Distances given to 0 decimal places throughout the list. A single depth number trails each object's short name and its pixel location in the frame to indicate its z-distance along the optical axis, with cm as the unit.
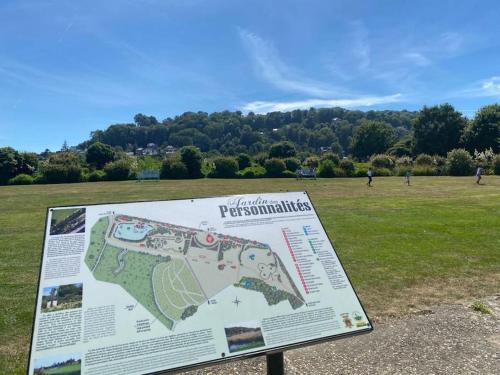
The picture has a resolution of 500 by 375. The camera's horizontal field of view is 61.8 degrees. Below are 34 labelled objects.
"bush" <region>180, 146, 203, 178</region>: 5503
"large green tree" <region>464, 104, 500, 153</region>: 6303
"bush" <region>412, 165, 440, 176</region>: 5047
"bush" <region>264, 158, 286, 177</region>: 5371
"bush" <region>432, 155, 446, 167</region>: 5269
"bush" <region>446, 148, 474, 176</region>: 4888
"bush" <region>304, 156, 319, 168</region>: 5798
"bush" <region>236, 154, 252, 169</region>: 5947
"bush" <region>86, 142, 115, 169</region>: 6269
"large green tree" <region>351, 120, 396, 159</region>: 8912
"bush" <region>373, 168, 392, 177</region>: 5250
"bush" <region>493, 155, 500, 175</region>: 4847
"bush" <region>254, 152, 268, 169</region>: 6260
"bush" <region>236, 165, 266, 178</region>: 5294
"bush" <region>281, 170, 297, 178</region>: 5294
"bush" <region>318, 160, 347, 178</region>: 5128
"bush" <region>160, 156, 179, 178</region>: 5359
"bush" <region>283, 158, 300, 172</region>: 5602
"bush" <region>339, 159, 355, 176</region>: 5184
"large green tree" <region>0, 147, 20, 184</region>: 4934
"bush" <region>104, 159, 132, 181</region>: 5269
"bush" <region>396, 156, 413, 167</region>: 5652
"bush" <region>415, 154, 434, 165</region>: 5356
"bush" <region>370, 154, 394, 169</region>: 5597
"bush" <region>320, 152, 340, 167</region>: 5611
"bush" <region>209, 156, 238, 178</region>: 5365
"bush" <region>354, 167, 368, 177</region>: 5156
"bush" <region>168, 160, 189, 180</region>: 5338
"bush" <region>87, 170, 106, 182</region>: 5201
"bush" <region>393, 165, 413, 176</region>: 5134
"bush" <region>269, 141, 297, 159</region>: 6869
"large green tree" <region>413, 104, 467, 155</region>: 7106
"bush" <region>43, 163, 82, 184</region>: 4962
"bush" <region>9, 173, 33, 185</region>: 4794
